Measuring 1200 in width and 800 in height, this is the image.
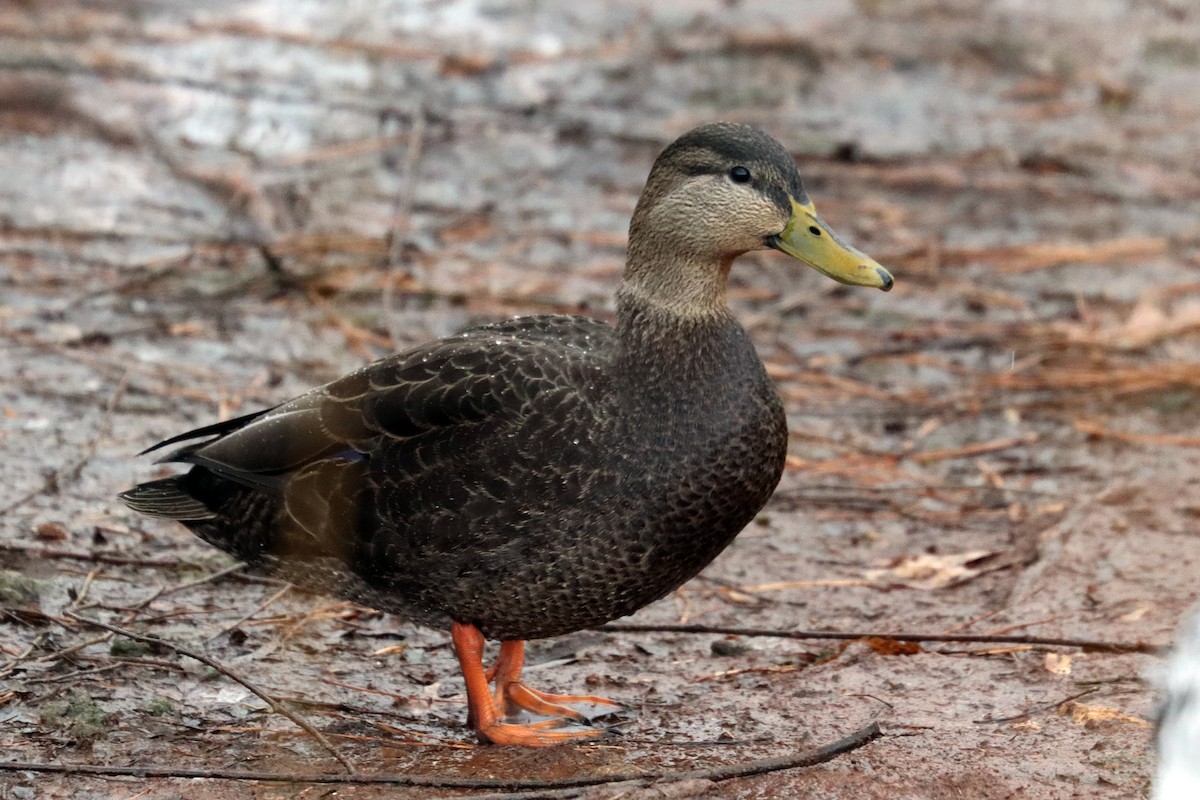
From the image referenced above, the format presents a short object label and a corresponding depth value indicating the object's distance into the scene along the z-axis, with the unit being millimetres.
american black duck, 7656
